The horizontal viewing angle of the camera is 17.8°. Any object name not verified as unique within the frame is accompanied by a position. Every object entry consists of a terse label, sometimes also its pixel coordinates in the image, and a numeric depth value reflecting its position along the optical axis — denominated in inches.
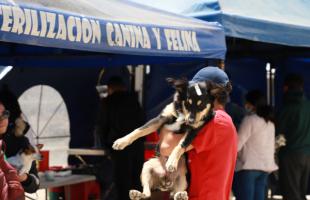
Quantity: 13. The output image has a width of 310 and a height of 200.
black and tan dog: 209.9
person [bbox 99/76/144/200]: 471.0
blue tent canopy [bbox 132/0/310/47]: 346.6
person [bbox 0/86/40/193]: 284.1
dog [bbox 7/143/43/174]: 297.4
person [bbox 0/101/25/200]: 214.2
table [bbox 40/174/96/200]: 417.4
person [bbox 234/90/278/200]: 413.2
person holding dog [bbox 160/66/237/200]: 208.5
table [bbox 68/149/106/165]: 493.8
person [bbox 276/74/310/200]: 458.3
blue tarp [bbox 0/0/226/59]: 222.7
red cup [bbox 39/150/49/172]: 453.5
